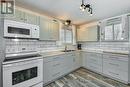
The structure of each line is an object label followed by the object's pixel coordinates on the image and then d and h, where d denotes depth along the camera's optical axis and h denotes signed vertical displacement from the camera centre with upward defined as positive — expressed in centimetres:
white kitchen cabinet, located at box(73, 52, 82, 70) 255 -82
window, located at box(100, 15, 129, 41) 195 +52
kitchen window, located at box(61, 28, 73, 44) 268 +34
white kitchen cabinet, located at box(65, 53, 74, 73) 218 -76
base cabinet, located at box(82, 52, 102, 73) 225 -77
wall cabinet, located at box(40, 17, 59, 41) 176 +44
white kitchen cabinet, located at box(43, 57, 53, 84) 161 -78
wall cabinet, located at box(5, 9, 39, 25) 129 +62
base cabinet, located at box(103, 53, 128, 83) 175 -75
